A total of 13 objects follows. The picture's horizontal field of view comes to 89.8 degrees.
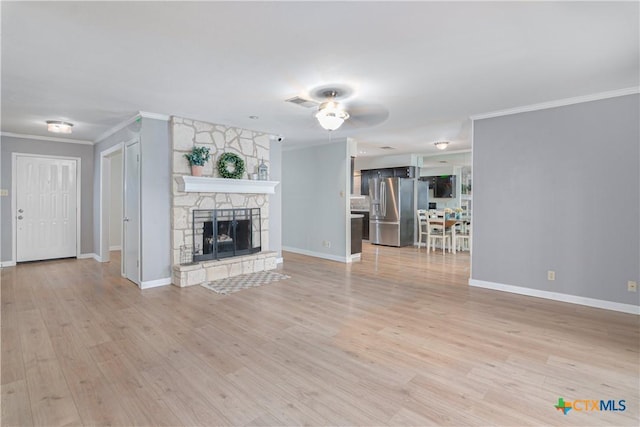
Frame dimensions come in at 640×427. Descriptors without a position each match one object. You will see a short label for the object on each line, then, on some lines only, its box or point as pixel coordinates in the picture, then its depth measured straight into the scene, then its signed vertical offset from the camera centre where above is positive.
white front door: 6.24 +0.05
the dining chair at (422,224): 8.33 -0.34
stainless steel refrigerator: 8.78 +0.01
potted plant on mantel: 4.84 +0.78
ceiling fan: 3.45 +1.09
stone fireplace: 4.85 +0.01
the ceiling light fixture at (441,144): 7.01 +1.48
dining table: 7.76 -0.31
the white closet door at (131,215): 4.80 -0.07
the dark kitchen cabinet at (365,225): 9.74 -0.42
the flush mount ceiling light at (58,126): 5.05 +1.34
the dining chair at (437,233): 7.78 -0.55
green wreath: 5.24 +0.75
